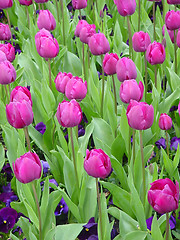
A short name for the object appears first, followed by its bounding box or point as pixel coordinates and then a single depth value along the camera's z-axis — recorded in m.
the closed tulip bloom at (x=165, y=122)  1.82
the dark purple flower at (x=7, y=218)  1.78
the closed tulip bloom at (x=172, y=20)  2.30
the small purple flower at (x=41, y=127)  2.29
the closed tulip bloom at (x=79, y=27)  2.52
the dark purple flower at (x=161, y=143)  2.13
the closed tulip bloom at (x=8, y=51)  2.33
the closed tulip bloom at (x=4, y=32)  2.62
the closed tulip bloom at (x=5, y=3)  2.84
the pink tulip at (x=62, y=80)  1.95
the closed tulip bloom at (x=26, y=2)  2.93
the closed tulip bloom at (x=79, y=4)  2.71
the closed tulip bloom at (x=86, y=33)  2.37
